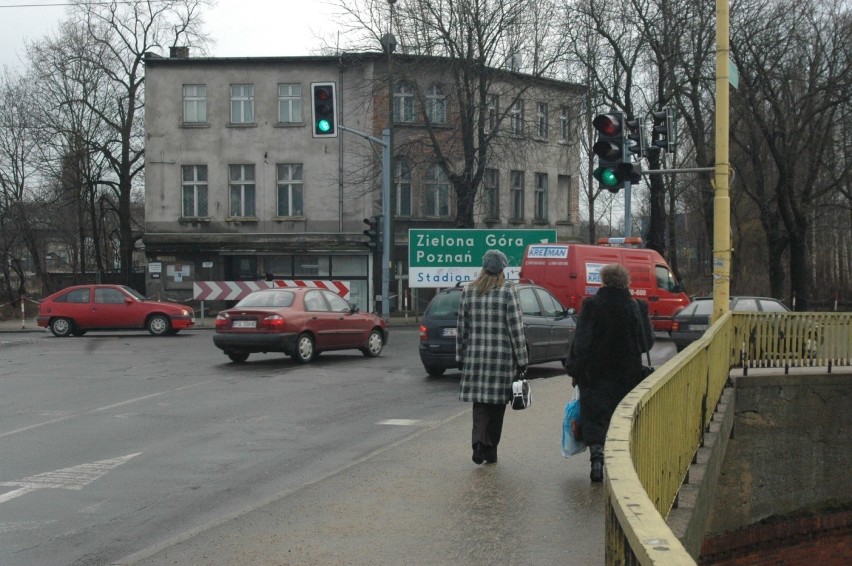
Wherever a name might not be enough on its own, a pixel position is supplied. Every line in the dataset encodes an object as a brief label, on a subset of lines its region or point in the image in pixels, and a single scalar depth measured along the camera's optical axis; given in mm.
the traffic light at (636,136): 17938
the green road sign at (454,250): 34719
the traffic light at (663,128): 16906
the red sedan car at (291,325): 18125
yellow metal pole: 13656
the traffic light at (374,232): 32625
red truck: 26125
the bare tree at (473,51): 36844
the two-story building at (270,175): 41469
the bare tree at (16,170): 47875
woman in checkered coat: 8078
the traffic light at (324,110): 21361
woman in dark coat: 7770
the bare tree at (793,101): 32156
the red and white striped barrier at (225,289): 34719
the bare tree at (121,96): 48406
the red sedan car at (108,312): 28062
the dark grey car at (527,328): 16344
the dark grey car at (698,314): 20969
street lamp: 34469
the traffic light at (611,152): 13961
